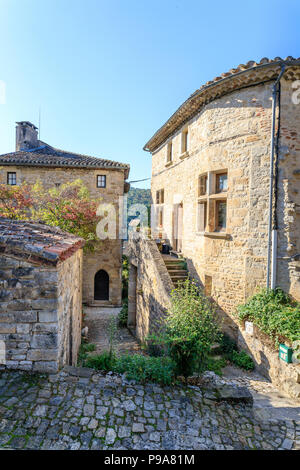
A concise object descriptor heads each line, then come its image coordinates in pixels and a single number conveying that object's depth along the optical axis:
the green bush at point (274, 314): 6.69
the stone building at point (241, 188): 7.95
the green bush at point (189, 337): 4.79
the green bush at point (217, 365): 7.27
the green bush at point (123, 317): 13.70
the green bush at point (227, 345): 8.47
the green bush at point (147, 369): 4.86
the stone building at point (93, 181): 16.34
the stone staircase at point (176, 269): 10.44
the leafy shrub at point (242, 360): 7.68
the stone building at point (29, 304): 4.30
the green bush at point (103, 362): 5.34
